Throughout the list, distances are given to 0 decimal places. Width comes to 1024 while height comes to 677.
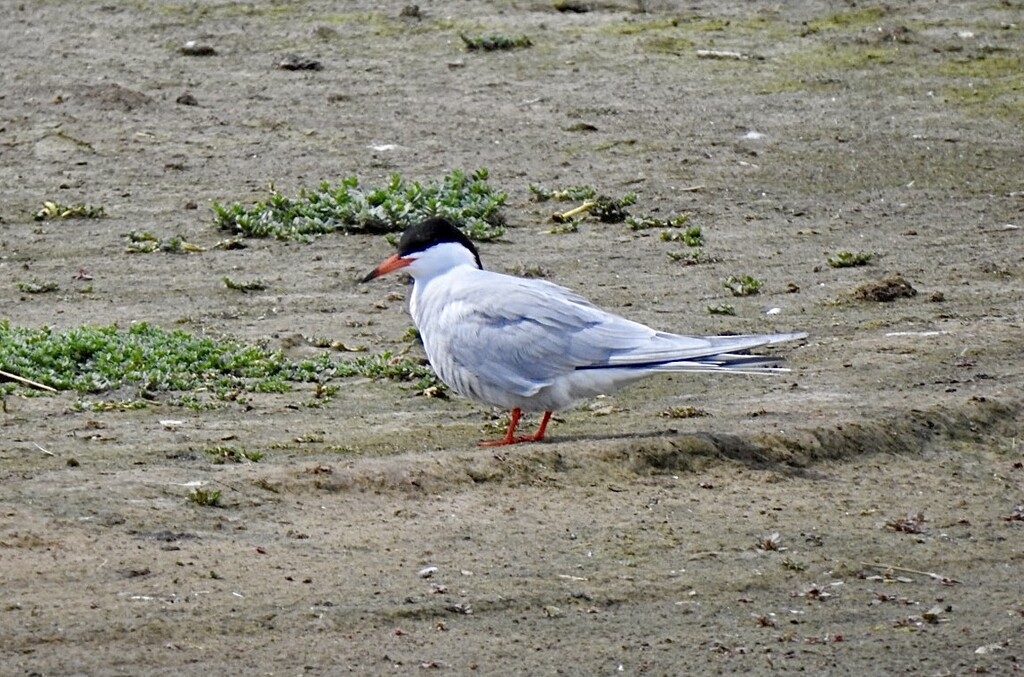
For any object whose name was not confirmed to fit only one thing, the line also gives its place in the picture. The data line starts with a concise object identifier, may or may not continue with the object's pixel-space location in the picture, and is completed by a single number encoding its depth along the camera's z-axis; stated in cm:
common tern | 1378
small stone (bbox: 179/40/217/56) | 2731
